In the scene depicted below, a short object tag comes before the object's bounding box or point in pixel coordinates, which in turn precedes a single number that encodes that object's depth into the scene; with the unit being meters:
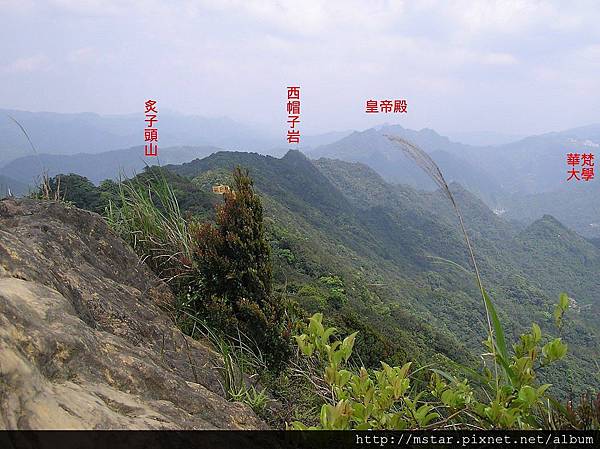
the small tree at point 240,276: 3.07
